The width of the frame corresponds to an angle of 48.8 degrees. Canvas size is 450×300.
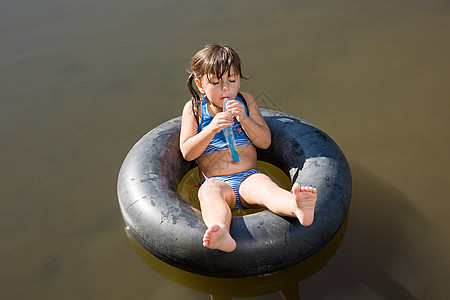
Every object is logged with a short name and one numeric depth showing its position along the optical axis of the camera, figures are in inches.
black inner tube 85.7
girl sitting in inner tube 83.9
